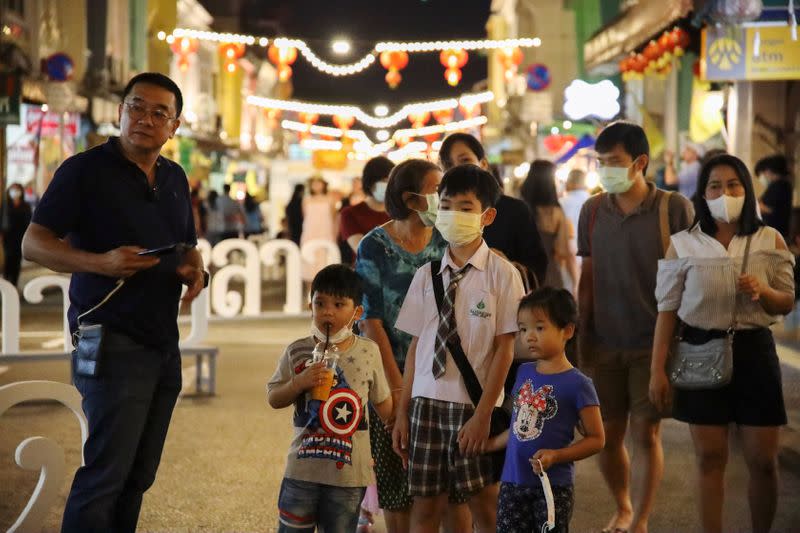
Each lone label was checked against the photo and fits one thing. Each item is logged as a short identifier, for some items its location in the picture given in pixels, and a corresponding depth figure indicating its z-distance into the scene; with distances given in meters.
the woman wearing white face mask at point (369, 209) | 9.23
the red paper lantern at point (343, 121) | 55.76
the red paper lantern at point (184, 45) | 33.53
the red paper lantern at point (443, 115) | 49.19
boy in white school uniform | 5.03
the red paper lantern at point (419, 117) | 50.92
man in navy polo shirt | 4.83
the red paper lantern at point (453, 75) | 30.35
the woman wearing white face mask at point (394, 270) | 5.61
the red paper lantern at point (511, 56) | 32.34
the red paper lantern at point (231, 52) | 30.58
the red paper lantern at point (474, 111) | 45.96
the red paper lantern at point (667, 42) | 17.84
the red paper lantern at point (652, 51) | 18.61
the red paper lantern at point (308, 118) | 53.66
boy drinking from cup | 4.72
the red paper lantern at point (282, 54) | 29.98
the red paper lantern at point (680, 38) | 17.66
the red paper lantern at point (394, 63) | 28.77
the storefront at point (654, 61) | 17.78
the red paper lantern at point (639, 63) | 19.84
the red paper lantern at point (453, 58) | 30.42
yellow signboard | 14.77
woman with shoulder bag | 5.71
